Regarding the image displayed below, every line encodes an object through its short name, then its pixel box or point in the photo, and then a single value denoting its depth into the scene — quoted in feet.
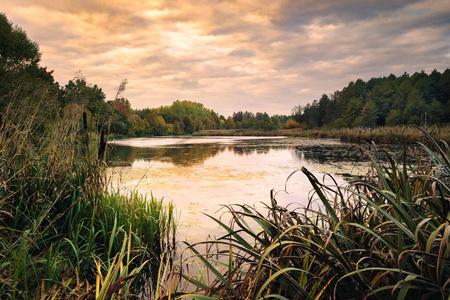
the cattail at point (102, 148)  7.83
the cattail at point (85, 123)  8.43
